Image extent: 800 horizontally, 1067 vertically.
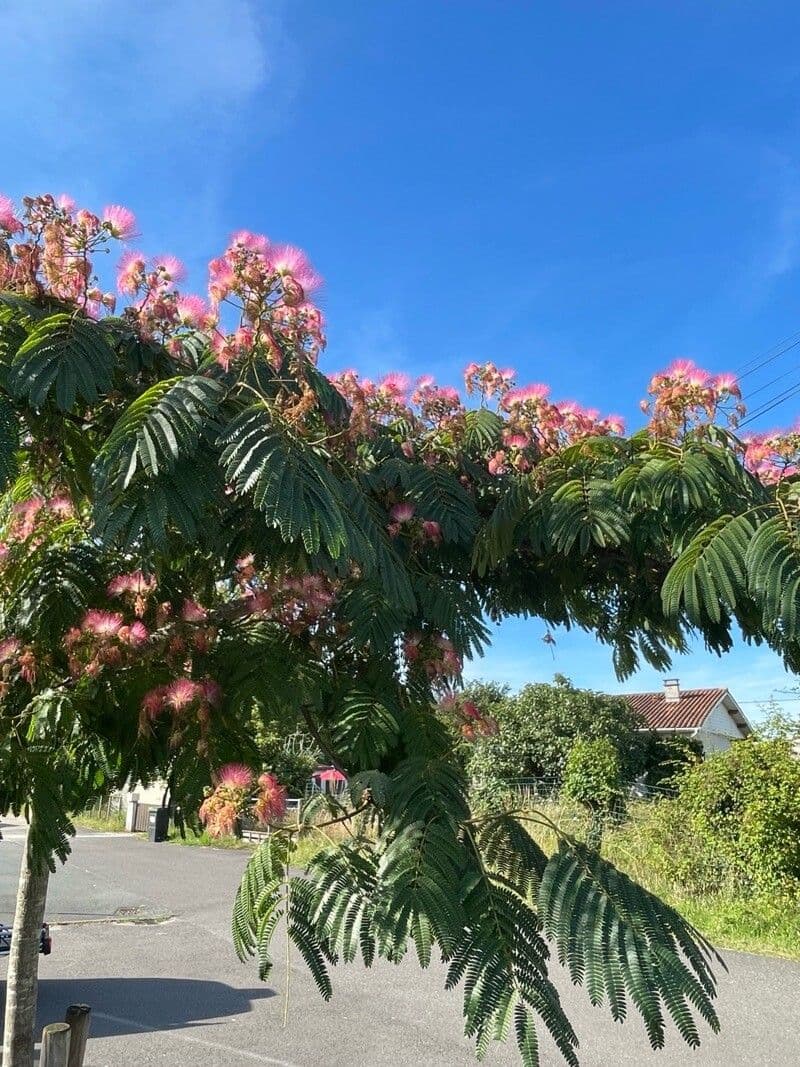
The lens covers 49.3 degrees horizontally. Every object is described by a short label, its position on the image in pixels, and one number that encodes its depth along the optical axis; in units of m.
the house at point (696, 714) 26.70
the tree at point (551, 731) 18.30
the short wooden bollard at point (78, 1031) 3.29
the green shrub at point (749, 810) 10.02
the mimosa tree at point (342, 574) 1.71
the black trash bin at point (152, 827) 24.79
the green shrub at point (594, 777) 14.16
